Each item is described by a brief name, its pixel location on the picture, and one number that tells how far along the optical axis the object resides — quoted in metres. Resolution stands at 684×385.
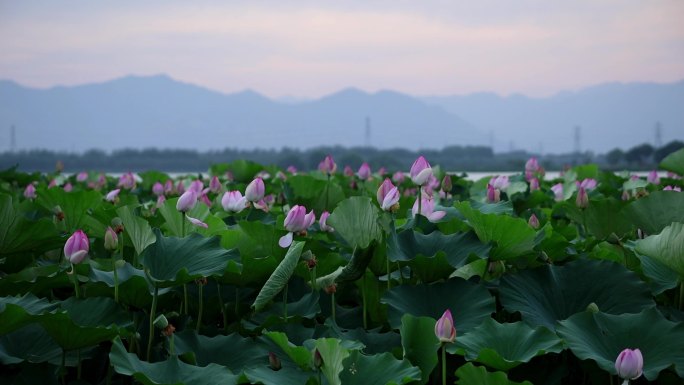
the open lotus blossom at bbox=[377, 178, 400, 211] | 6.05
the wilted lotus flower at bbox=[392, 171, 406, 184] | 12.14
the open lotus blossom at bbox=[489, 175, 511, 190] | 8.14
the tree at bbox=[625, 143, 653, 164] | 96.76
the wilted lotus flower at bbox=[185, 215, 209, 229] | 6.17
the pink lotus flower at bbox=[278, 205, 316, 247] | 6.01
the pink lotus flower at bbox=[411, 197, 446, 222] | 6.29
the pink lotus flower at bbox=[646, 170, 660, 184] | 10.69
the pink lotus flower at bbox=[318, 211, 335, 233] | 6.78
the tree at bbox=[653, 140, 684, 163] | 80.87
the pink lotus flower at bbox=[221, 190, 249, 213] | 6.92
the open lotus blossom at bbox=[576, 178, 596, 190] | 8.67
